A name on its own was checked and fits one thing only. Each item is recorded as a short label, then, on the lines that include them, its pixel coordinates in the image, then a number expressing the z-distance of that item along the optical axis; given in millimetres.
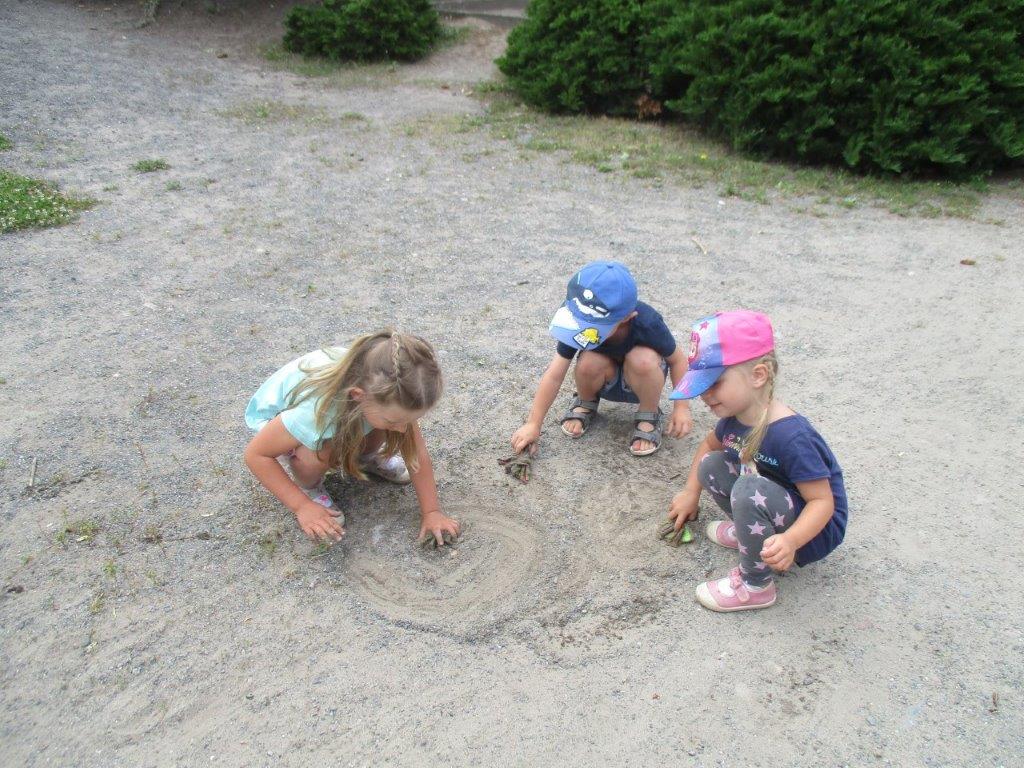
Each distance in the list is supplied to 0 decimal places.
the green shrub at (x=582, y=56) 7922
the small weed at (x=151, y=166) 6586
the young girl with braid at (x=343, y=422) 2602
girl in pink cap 2496
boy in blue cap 3113
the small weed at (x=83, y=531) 3080
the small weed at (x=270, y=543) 3074
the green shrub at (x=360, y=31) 9828
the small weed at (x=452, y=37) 10648
